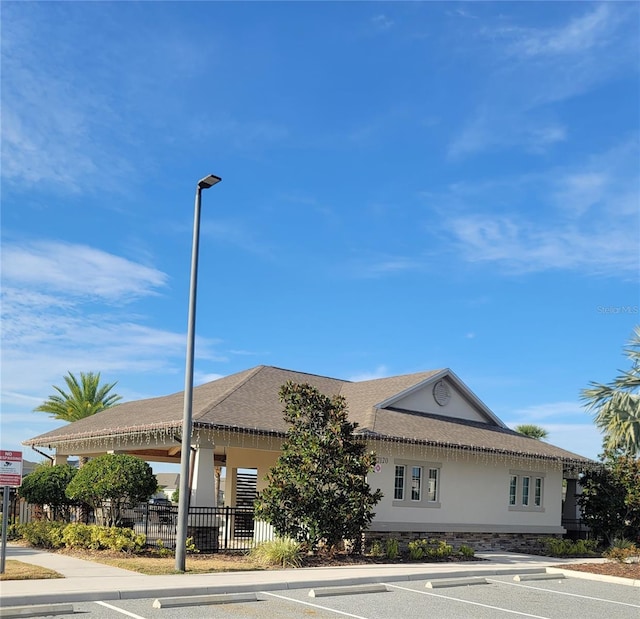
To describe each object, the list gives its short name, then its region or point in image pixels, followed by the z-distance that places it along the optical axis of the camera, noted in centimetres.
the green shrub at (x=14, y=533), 2408
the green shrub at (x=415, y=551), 2199
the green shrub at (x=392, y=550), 2145
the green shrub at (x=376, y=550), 2117
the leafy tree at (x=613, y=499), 2750
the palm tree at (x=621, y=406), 2294
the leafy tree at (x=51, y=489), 2412
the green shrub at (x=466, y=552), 2308
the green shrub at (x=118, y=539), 1959
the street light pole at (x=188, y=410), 1644
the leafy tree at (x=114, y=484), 2008
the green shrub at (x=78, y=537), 2047
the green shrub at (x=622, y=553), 2327
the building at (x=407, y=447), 2228
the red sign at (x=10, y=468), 1544
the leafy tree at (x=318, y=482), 1992
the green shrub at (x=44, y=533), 2109
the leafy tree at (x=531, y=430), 4503
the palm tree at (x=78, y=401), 5575
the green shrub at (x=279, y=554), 1847
